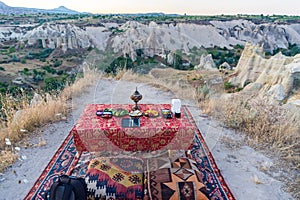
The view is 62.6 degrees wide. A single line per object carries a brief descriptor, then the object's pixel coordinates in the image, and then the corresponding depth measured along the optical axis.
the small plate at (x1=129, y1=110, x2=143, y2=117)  3.01
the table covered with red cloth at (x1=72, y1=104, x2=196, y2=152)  2.72
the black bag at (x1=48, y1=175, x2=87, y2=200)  2.00
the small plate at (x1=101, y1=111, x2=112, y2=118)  3.01
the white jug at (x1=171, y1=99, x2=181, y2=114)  3.09
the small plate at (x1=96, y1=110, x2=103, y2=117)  3.08
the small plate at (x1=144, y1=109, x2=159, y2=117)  3.08
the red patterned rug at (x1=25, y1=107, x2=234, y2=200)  2.50
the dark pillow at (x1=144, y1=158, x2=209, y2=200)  2.22
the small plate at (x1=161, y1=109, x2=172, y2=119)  3.04
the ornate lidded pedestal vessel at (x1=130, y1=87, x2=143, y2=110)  3.14
